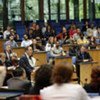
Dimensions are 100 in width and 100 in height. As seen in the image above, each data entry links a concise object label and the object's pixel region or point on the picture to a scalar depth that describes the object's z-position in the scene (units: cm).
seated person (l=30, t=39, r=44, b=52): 1652
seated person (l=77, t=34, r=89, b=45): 1840
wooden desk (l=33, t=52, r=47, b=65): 1459
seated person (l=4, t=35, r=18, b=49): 1672
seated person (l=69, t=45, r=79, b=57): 1573
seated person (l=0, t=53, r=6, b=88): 655
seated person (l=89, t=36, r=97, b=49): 1774
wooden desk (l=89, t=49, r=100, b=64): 1625
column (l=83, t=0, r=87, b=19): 3006
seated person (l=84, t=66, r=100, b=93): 453
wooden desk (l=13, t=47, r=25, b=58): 1579
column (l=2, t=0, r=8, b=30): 2183
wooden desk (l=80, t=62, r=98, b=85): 1251
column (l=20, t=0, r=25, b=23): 2364
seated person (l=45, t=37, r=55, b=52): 1658
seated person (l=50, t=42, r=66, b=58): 1573
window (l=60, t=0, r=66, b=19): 2817
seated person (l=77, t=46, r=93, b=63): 1467
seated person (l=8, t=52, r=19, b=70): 1238
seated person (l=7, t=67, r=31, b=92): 648
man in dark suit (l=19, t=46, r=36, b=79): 1266
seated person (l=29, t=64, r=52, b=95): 507
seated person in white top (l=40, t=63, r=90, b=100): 403
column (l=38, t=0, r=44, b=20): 2534
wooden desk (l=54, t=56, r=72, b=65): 1348
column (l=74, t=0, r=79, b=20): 2959
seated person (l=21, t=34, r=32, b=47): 1723
